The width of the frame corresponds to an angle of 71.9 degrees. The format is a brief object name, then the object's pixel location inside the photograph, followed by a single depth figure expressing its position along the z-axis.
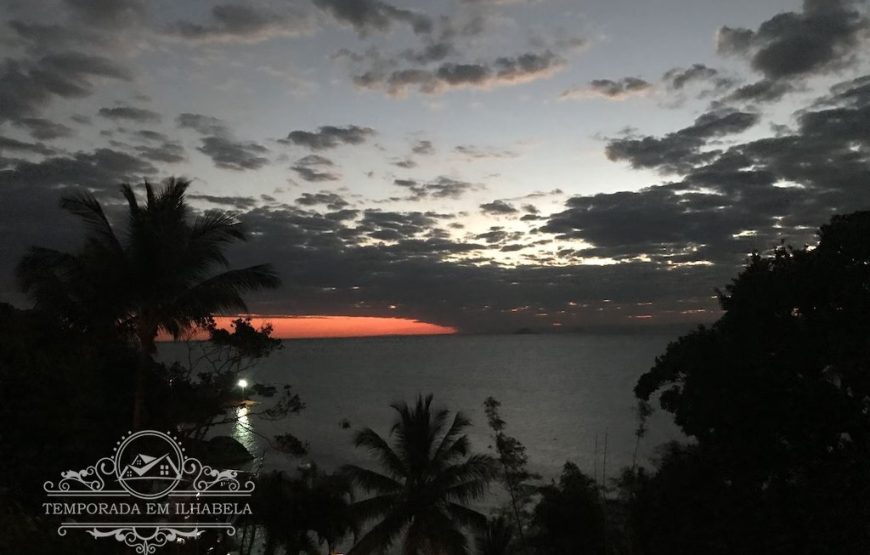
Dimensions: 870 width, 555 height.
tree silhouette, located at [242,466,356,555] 17.86
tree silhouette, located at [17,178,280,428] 13.03
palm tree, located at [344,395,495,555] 22.36
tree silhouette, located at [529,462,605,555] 28.20
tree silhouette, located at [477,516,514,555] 27.06
